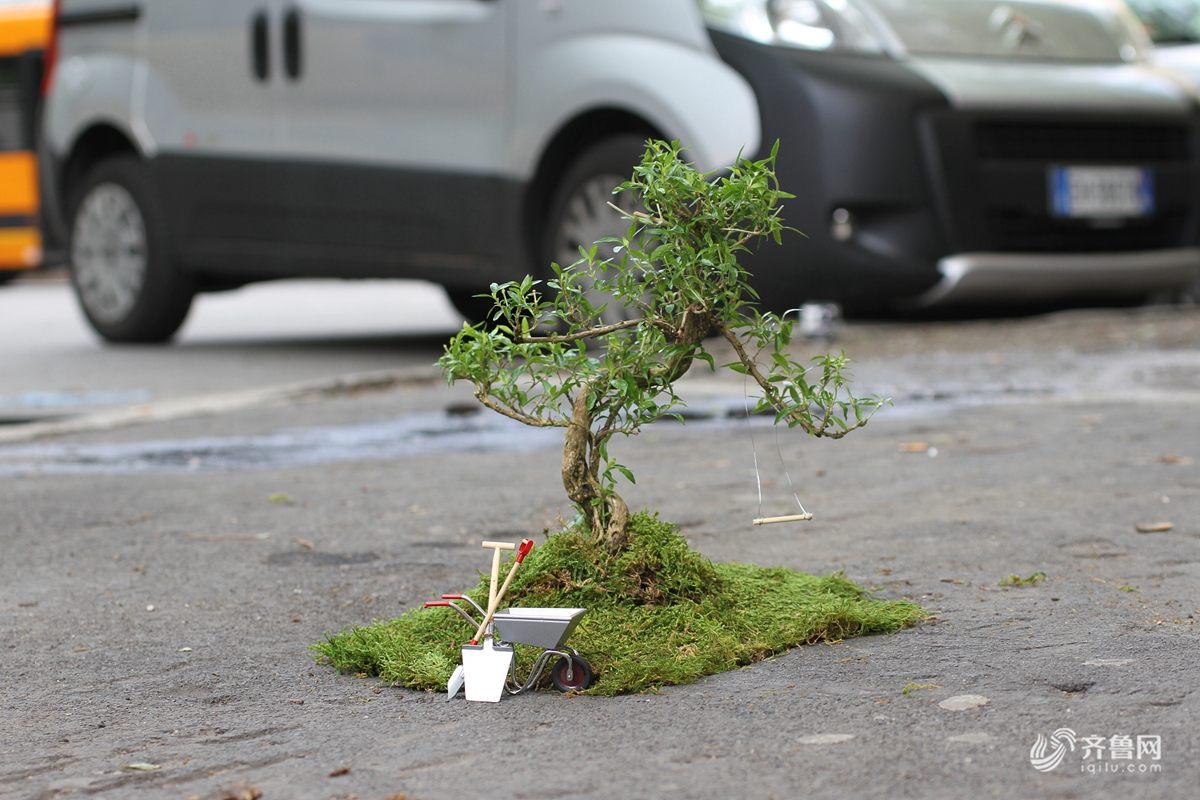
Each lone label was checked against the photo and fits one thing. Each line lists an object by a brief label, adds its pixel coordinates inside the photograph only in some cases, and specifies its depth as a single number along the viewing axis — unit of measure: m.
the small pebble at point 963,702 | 4.12
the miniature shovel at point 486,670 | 4.37
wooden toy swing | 4.62
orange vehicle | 29.61
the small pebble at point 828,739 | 3.89
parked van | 11.59
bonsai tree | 4.61
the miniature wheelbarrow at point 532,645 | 4.38
